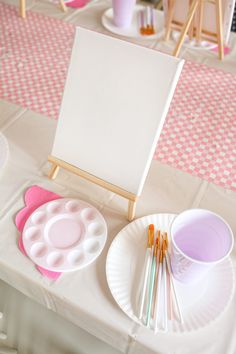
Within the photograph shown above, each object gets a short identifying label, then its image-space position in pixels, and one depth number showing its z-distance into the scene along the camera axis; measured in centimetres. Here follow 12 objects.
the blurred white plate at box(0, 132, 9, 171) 84
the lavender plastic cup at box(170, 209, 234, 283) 61
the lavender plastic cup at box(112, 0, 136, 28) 126
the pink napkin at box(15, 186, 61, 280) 74
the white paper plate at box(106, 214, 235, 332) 62
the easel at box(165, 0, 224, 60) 117
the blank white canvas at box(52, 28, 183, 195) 64
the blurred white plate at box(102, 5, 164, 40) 131
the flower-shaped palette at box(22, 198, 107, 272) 68
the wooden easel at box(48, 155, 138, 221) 75
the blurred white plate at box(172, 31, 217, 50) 129
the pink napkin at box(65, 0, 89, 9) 143
